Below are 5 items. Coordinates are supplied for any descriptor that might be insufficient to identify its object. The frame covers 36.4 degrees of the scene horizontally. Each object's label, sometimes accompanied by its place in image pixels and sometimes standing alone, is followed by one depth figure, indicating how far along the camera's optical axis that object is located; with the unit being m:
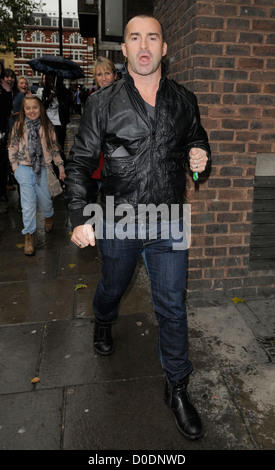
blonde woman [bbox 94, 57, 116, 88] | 4.93
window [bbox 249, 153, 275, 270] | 4.09
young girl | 5.45
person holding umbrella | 8.14
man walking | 2.48
